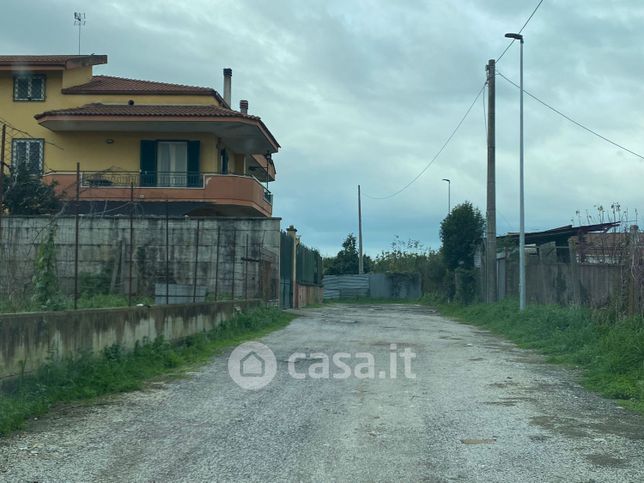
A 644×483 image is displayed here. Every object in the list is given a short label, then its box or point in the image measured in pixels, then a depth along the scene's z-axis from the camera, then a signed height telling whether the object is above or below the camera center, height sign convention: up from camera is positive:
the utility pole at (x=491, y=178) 27.95 +3.71
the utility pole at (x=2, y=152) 8.90 +1.49
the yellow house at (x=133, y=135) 29.50 +5.85
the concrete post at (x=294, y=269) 33.66 +0.59
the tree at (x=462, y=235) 37.47 +2.28
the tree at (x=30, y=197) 24.88 +2.72
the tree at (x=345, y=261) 68.94 +1.94
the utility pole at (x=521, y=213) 23.42 +2.11
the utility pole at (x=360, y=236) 60.66 +3.69
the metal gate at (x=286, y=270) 29.94 +0.52
